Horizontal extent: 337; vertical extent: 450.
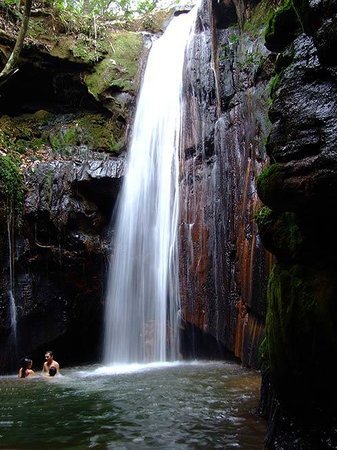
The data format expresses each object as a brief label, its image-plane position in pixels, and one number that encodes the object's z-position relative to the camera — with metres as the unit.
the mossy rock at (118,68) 14.15
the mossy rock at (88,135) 13.35
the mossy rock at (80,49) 14.09
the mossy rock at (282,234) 3.94
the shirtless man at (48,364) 9.91
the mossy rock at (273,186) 3.57
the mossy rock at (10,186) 11.45
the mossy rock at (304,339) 3.45
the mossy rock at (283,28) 4.44
